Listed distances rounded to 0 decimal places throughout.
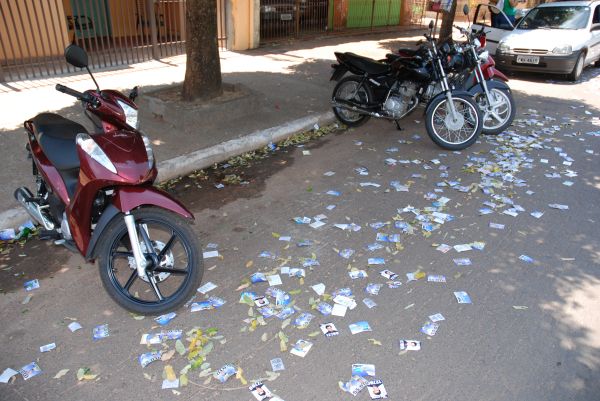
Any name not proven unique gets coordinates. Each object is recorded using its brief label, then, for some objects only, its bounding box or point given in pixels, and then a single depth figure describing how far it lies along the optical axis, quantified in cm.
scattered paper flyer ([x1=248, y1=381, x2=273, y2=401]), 261
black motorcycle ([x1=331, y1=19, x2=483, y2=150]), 627
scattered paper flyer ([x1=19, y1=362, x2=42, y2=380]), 271
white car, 1054
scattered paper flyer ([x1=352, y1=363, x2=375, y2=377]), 277
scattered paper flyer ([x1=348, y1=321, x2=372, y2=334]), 311
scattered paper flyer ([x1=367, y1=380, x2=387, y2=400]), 263
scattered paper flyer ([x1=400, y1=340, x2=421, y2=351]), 297
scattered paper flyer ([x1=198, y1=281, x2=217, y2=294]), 348
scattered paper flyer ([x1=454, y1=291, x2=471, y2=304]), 341
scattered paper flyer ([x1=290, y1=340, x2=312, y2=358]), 293
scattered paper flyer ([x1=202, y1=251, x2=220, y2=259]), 389
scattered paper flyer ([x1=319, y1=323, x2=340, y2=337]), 308
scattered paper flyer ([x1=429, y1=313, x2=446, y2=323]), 321
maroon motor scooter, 297
